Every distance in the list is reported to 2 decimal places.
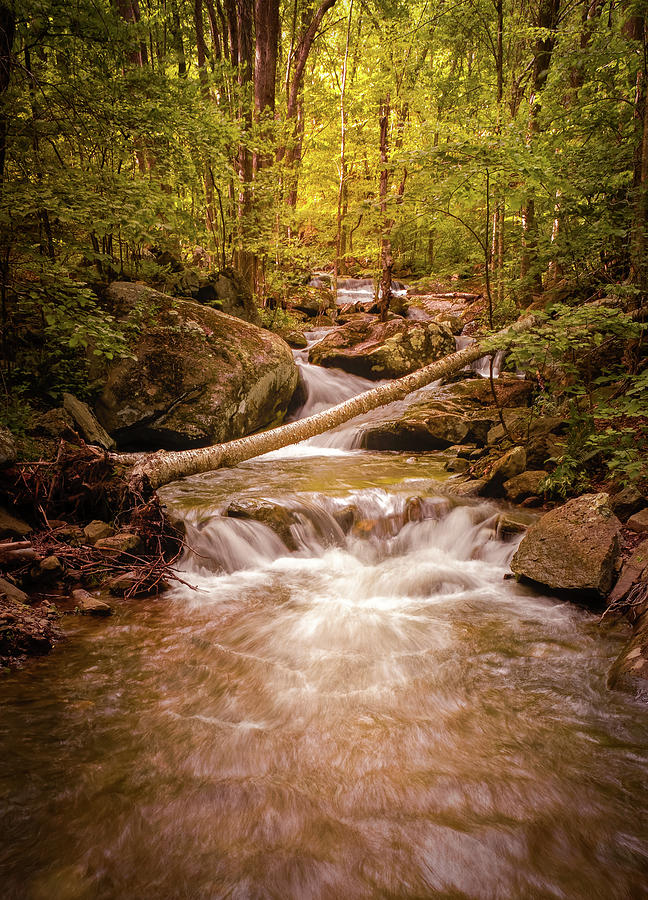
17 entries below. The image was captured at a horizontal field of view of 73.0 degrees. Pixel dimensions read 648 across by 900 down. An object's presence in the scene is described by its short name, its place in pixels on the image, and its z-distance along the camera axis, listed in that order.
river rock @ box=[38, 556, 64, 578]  3.72
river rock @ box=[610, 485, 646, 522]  4.45
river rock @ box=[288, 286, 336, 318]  17.30
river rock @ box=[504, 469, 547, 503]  5.89
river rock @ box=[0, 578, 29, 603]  3.23
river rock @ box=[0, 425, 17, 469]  3.95
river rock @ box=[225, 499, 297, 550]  5.58
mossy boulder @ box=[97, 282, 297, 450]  7.31
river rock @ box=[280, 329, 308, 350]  13.52
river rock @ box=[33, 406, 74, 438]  4.96
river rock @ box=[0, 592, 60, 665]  2.91
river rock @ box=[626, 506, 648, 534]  4.18
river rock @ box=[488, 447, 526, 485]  6.23
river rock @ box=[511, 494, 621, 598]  3.83
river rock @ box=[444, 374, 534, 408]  8.91
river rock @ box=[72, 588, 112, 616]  3.58
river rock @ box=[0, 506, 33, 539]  3.83
